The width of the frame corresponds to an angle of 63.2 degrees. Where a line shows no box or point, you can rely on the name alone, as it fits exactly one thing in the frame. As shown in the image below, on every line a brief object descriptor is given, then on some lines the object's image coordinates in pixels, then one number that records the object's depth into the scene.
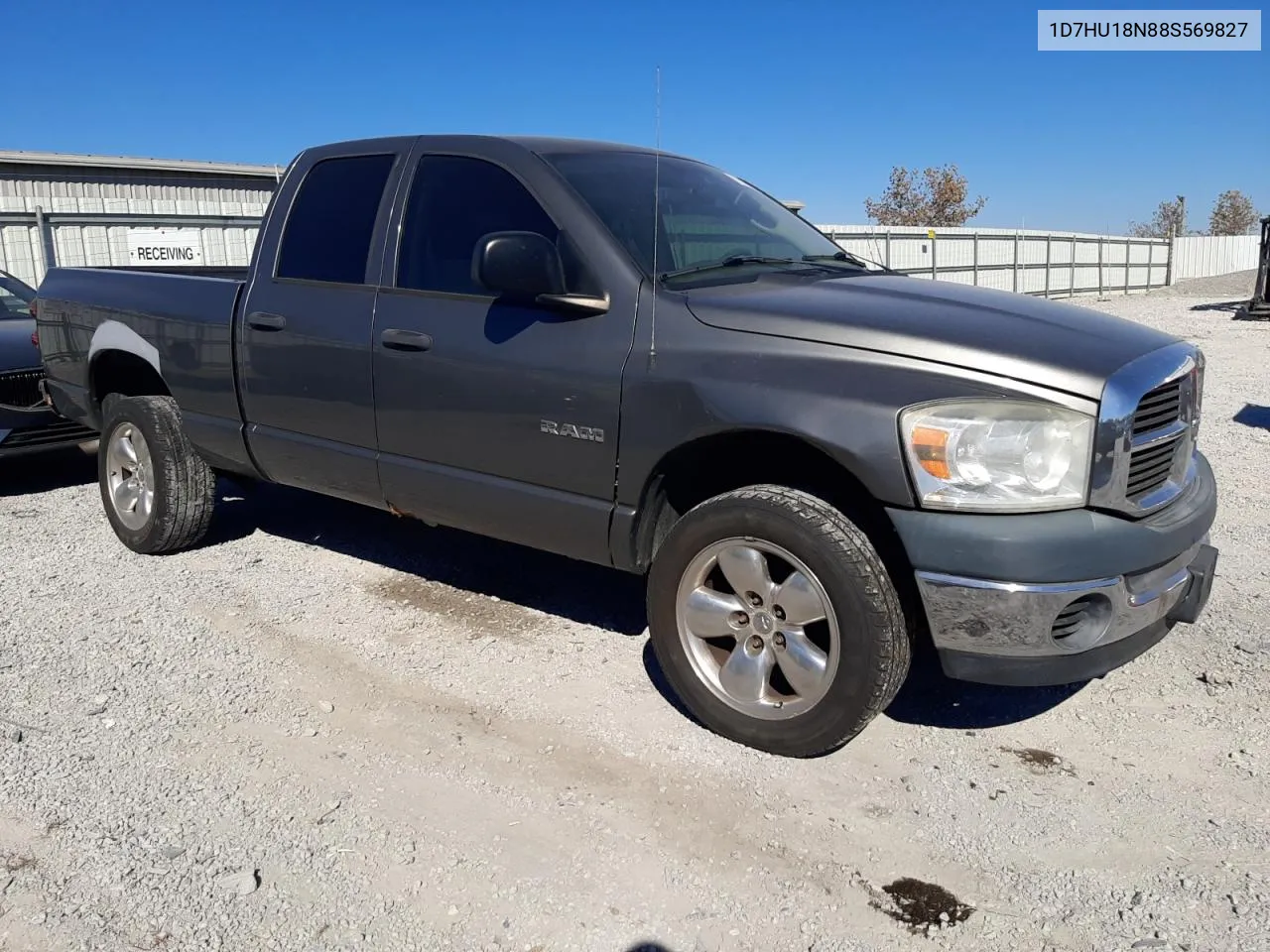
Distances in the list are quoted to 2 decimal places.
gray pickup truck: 2.87
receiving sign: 13.62
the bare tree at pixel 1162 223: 68.34
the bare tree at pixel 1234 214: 73.31
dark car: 6.54
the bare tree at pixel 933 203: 51.84
